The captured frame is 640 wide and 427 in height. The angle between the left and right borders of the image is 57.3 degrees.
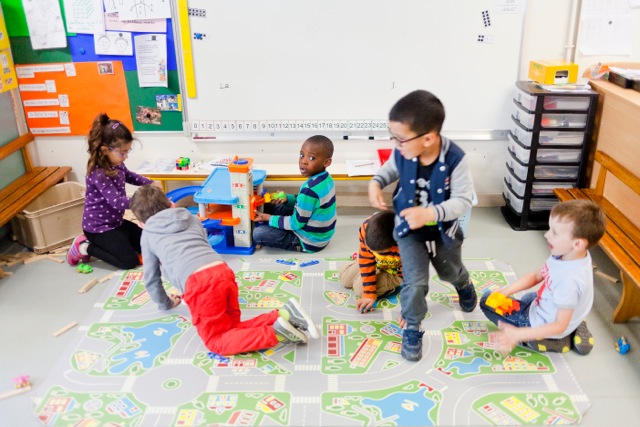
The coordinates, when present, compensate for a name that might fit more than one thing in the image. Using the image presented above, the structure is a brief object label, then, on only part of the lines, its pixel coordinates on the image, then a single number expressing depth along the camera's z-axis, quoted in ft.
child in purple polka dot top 10.88
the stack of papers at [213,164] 13.24
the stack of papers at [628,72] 11.34
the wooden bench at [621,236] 9.21
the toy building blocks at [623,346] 8.79
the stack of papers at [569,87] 11.85
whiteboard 12.53
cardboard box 12.00
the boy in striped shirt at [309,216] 11.11
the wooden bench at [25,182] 11.74
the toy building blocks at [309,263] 11.41
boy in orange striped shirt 9.09
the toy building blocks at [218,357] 8.66
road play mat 7.64
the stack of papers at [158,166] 13.14
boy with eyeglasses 7.55
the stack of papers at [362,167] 12.93
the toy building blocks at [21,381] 8.21
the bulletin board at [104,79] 12.94
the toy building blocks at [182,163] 13.19
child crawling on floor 8.49
